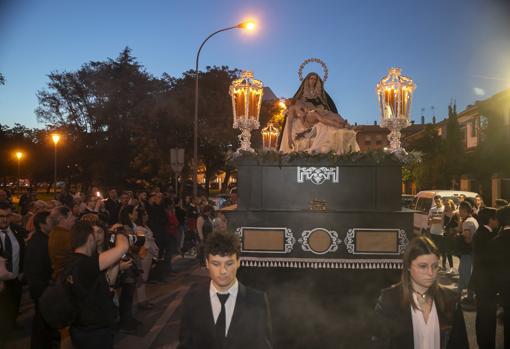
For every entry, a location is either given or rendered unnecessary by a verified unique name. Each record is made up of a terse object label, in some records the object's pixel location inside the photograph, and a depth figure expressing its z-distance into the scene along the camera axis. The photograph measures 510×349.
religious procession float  6.40
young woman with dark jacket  3.00
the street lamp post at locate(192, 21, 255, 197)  17.64
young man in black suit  2.79
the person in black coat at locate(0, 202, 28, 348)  6.29
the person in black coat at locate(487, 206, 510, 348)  5.41
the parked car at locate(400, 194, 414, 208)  23.41
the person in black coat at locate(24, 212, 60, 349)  5.92
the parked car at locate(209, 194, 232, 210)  17.34
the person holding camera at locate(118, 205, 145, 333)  6.35
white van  15.83
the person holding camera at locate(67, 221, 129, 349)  3.90
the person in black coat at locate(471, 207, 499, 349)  5.67
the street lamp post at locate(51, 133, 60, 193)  21.38
